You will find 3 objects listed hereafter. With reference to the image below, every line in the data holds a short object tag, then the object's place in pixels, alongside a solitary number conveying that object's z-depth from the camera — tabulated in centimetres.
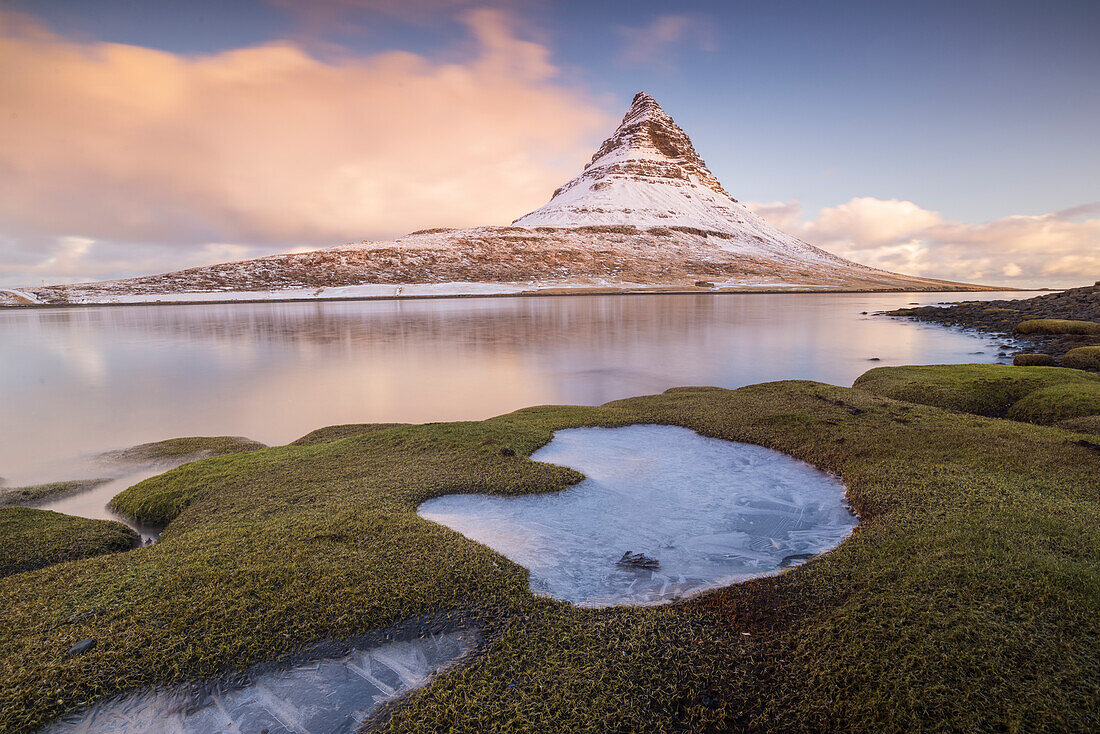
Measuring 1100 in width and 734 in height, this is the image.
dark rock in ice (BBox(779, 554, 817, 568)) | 513
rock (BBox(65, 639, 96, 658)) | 353
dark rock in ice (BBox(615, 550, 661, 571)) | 504
